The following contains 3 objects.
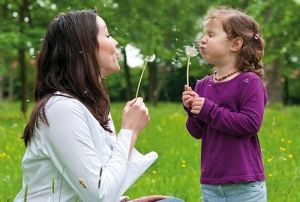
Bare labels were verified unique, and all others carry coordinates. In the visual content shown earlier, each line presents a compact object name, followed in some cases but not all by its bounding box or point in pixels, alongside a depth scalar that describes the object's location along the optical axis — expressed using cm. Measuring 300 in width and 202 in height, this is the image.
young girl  314
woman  259
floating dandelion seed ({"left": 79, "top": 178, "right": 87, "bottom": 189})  252
